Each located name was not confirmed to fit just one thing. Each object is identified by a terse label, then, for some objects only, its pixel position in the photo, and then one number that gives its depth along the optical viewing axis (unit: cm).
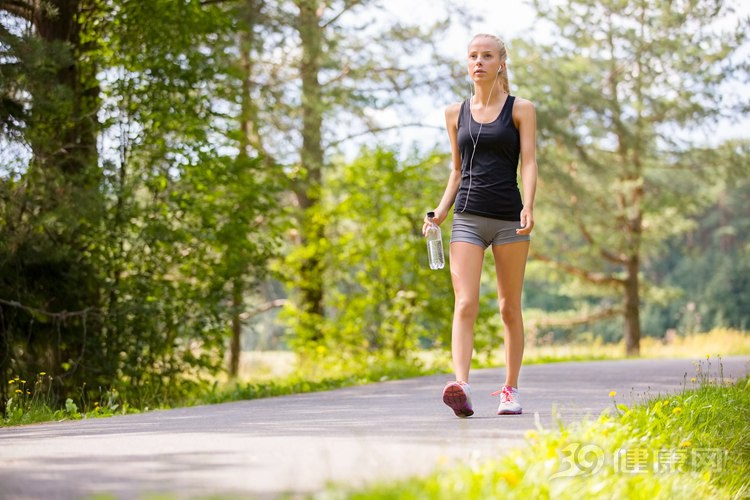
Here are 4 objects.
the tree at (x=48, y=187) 1745
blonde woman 1168
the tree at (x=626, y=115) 4041
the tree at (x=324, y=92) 3006
